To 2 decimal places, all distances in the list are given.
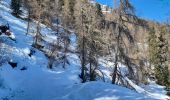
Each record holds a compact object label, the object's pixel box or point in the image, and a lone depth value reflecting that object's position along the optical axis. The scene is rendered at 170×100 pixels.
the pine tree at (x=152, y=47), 29.67
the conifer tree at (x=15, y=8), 33.16
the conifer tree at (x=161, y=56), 27.28
